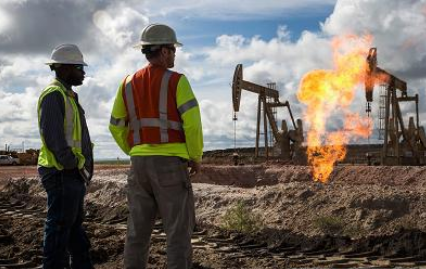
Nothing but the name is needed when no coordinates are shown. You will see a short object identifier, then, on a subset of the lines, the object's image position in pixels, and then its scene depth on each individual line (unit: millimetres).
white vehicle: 51094
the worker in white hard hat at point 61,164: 4871
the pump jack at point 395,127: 23469
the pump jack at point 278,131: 31906
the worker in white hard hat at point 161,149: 4305
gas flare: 23062
